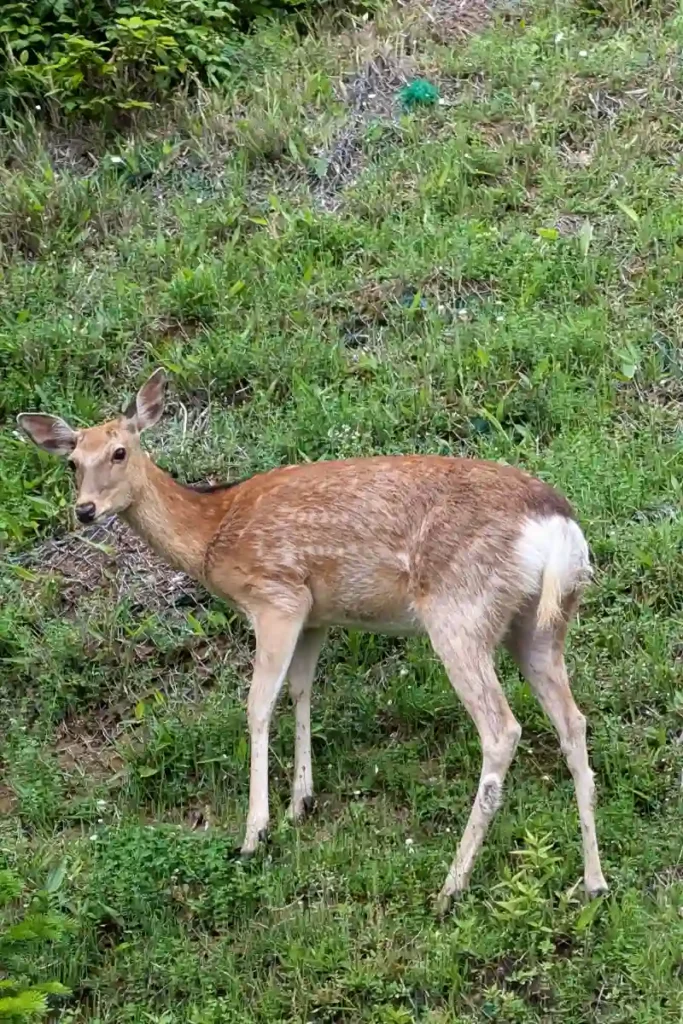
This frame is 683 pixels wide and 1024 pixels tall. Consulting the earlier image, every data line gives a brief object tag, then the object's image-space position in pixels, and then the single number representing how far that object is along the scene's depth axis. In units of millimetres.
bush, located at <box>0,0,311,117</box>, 20172
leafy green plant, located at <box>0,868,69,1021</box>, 8047
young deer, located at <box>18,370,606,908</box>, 11328
